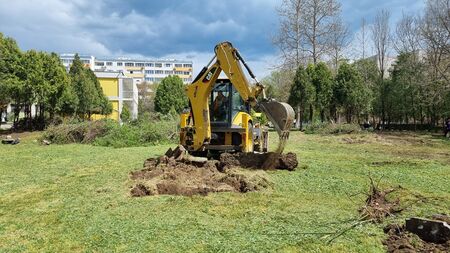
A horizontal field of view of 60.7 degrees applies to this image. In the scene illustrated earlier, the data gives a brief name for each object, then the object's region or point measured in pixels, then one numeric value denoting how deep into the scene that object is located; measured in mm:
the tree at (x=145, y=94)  69625
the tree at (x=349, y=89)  33281
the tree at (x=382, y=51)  41091
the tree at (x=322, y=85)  34156
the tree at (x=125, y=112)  46450
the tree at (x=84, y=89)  32625
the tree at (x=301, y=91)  33656
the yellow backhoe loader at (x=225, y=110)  9586
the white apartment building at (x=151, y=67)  120312
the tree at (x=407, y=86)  32688
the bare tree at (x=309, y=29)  36031
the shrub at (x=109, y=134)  18875
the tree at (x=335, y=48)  36188
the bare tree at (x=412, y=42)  31994
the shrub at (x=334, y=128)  26797
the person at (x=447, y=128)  24631
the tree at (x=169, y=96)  49125
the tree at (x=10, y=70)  23641
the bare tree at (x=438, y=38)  26861
